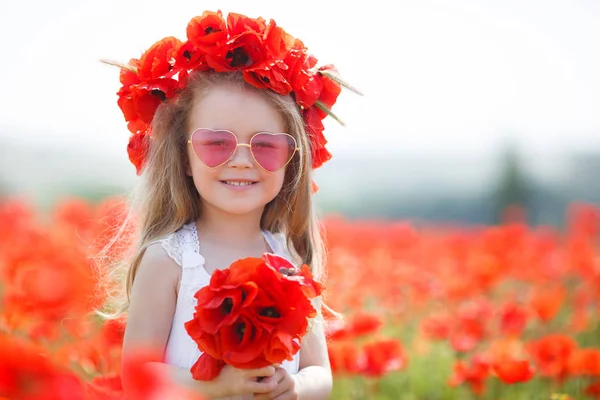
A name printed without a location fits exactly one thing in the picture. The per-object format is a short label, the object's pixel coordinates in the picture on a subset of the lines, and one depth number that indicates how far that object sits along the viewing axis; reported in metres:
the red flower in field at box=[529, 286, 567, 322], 3.52
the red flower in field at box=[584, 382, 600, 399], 2.71
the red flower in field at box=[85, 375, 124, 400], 1.84
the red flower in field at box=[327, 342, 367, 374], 2.70
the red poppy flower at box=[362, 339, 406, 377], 2.72
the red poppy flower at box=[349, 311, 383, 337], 2.94
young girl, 1.86
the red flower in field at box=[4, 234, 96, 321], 2.62
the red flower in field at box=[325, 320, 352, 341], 2.70
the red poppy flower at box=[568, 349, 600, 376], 2.80
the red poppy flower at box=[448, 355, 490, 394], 2.69
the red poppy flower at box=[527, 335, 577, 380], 2.86
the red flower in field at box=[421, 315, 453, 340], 3.18
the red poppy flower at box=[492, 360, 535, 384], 2.60
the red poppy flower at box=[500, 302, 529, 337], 3.33
